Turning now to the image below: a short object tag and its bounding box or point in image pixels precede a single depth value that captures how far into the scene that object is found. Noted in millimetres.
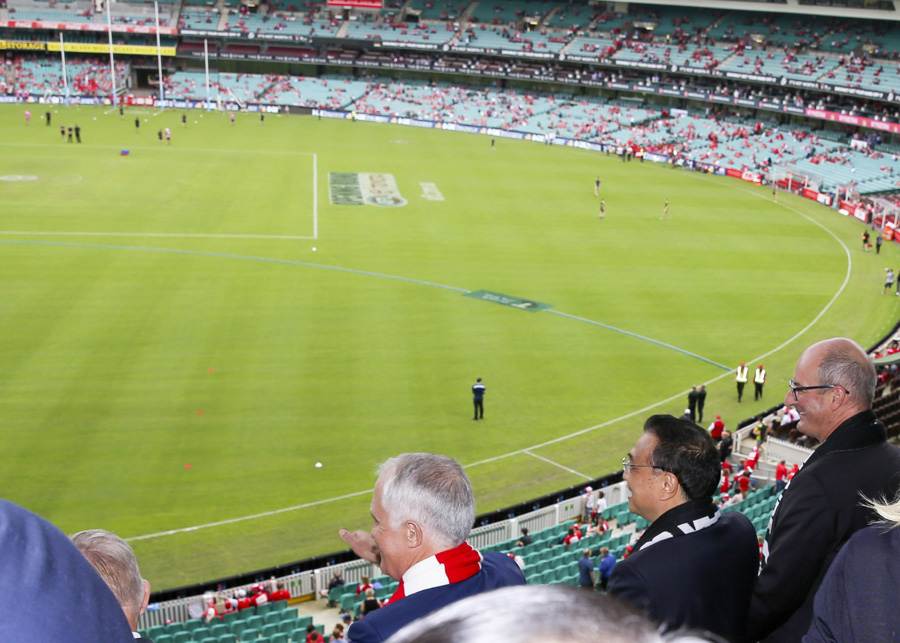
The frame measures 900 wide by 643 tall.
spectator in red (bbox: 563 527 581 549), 18516
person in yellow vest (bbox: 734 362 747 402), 28234
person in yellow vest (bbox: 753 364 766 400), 28438
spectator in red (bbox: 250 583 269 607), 16547
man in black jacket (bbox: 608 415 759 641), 4531
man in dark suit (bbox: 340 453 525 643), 3674
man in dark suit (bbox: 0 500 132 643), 1597
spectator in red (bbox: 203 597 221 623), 16094
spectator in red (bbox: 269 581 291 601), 17047
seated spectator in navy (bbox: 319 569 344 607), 17203
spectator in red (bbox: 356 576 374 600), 16688
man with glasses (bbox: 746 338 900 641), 5152
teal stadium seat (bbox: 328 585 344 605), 16875
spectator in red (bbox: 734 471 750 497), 21078
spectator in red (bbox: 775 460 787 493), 19719
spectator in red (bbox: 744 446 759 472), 22234
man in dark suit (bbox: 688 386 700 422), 25842
